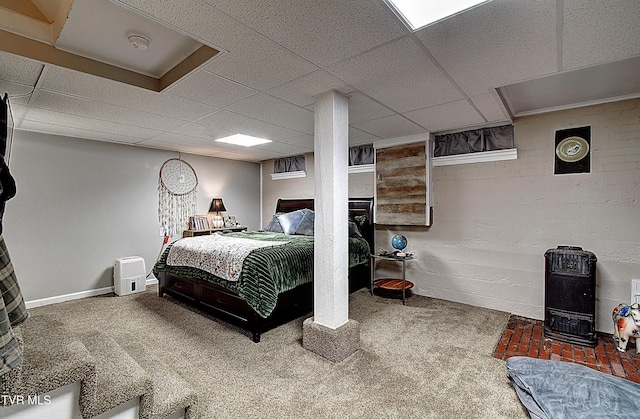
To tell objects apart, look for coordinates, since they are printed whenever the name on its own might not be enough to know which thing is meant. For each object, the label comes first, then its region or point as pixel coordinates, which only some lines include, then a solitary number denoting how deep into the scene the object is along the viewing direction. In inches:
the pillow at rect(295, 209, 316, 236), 182.4
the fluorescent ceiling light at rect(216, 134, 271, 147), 163.5
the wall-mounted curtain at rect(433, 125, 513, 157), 140.6
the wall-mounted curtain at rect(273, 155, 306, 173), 224.9
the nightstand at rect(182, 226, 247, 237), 201.9
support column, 97.8
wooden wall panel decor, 158.2
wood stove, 109.1
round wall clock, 122.6
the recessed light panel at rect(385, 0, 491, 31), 57.8
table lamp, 218.8
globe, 163.9
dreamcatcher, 197.5
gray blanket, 69.4
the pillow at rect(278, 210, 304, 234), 190.5
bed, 112.3
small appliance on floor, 167.8
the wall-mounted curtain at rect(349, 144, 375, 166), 187.5
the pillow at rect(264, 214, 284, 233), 199.2
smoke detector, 75.5
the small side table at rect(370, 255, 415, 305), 155.3
